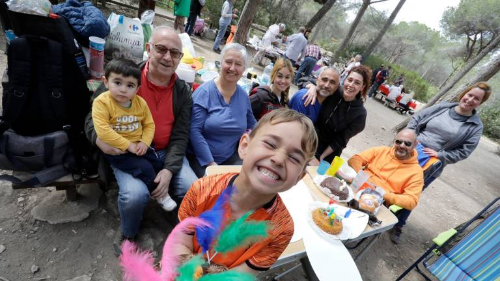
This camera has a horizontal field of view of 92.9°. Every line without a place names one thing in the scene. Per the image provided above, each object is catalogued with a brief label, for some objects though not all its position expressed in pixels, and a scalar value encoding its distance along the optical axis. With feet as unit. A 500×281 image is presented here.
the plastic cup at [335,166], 7.89
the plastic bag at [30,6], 5.78
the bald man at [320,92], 9.10
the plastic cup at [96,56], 7.65
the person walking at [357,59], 34.54
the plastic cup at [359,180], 7.62
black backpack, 5.28
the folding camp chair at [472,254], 7.00
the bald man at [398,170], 8.11
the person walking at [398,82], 47.99
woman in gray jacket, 9.93
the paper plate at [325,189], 6.95
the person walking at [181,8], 21.11
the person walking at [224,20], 28.14
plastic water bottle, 13.89
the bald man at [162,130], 6.23
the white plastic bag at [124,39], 9.39
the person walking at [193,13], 25.98
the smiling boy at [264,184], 3.25
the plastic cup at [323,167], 8.07
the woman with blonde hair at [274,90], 9.14
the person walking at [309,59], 28.54
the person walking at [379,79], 42.04
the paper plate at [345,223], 5.60
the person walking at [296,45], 27.20
